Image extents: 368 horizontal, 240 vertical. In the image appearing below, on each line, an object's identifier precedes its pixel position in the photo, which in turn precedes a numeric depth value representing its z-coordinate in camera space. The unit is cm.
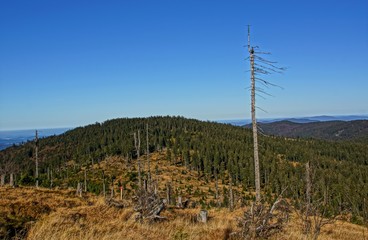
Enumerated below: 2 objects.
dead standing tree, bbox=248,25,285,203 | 1764
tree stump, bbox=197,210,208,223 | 1296
